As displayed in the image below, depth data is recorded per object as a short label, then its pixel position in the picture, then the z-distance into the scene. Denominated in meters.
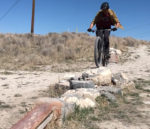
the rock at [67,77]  4.41
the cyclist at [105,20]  4.50
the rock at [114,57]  8.01
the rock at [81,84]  3.42
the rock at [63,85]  3.83
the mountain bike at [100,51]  4.60
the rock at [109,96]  3.12
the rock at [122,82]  3.95
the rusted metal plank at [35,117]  1.78
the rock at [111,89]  3.41
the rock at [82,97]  2.76
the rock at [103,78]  3.73
